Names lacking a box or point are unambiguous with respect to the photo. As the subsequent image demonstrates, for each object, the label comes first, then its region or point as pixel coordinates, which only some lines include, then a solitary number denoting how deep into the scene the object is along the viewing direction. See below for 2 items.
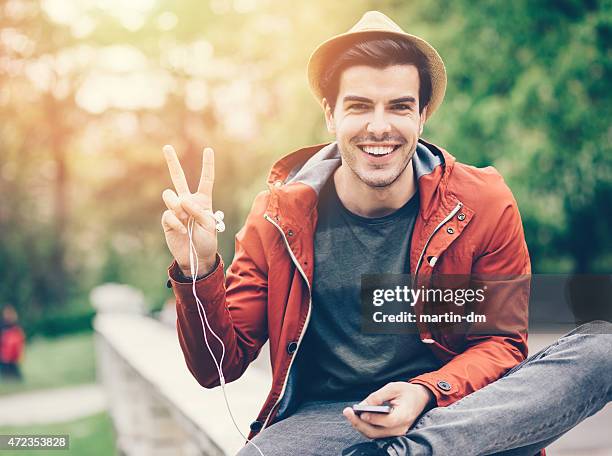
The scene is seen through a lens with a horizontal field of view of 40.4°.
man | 2.17
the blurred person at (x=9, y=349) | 13.05
